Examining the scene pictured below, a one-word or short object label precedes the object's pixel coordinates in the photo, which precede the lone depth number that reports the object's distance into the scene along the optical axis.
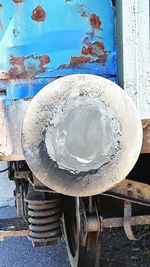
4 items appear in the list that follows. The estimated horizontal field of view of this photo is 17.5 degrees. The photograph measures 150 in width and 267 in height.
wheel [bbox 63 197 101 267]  2.46
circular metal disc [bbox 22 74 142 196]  1.56
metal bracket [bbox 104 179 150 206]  2.13
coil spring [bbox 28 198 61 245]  2.69
